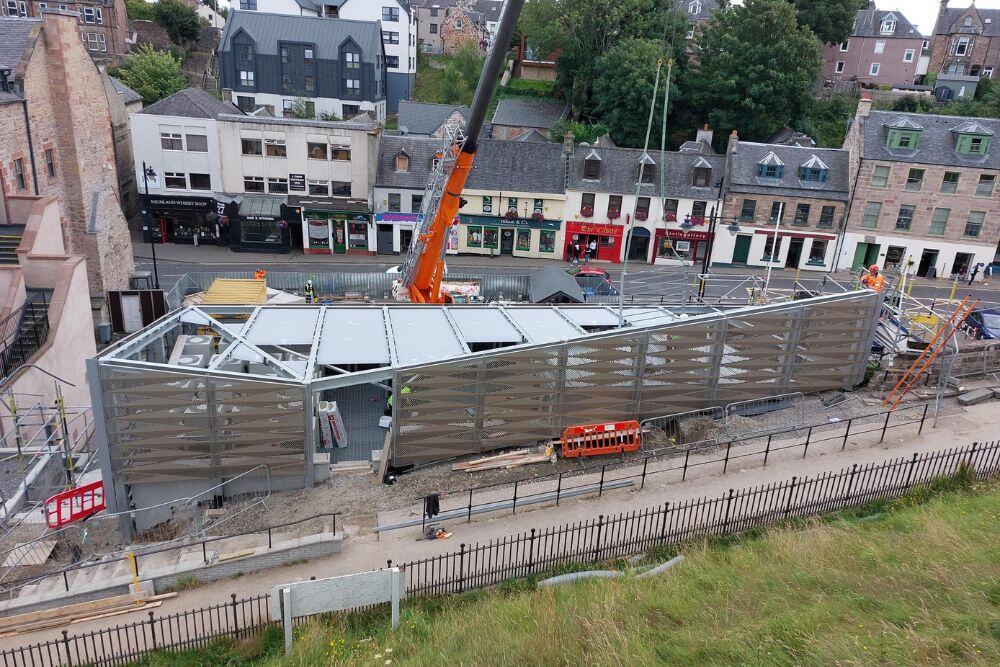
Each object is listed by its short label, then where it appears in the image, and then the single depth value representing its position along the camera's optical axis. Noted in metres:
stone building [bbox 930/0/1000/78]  70.19
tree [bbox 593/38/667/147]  53.84
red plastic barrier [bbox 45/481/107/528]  15.12
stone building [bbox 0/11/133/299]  28.20
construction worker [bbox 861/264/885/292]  22.00
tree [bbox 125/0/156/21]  80.94
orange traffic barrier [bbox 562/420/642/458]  17.95
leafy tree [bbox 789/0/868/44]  61.59
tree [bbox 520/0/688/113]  60.72
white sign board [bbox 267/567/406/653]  10.52
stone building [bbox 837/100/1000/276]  41.53
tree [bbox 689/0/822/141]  52.16
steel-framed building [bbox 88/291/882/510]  15.32
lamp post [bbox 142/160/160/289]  39.56
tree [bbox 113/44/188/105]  57.88
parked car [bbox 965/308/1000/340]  26.09
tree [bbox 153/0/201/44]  77.88
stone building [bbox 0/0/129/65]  71.06
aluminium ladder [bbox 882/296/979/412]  20.11
